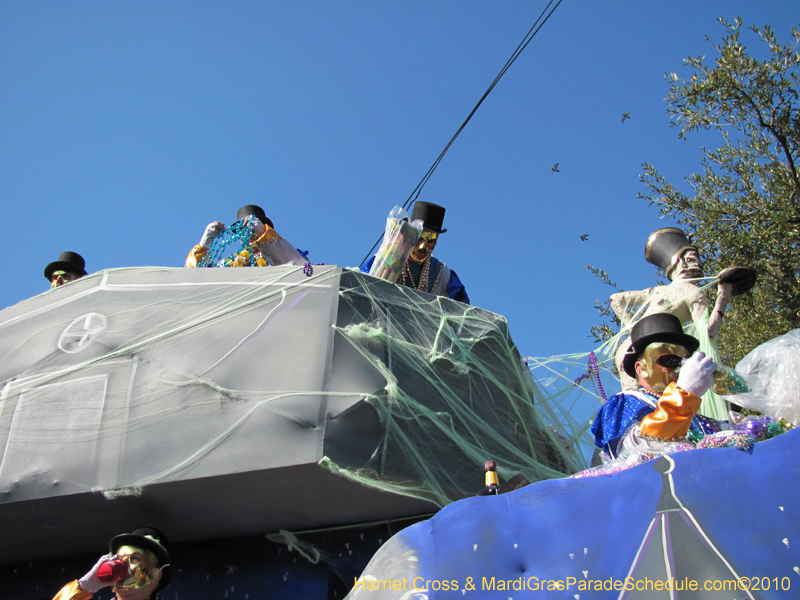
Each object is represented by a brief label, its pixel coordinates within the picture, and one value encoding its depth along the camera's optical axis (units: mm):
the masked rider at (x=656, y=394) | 3232
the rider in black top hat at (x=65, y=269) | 6555
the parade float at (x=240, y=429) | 3830
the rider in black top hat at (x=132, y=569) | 3406
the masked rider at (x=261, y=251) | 5523
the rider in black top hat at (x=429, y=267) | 5906
